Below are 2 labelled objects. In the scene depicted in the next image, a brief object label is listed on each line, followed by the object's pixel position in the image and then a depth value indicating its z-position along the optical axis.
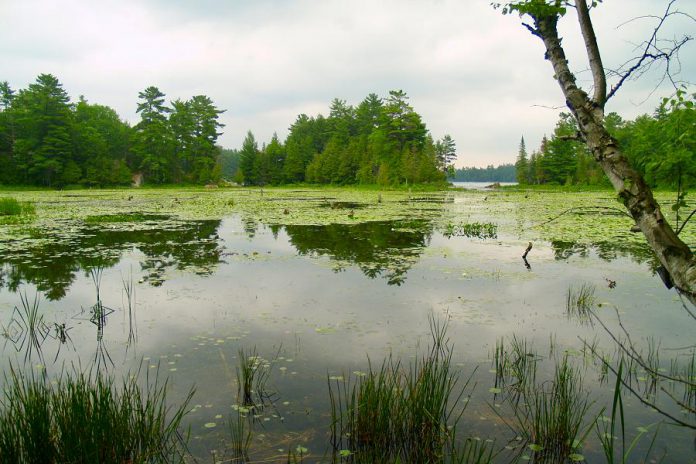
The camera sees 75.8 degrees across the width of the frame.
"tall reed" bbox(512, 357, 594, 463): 3.44
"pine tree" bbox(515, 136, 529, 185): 77.19
